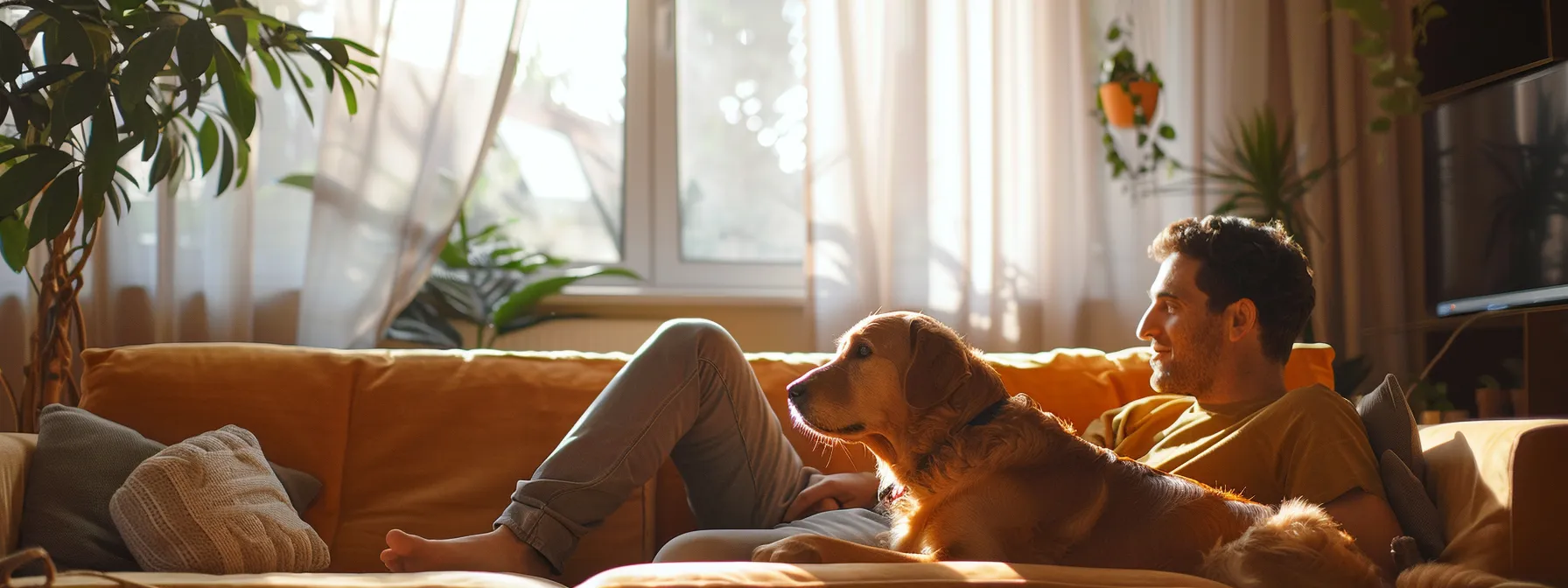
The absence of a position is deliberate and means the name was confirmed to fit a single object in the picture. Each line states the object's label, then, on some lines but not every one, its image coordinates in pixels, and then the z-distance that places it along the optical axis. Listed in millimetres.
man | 1608
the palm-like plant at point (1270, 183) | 3156
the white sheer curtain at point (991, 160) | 3367
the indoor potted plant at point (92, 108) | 2055
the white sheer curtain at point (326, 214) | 2967
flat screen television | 2619
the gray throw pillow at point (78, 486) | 1795
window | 3545
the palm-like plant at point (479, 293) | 3225
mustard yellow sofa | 2078
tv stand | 2629
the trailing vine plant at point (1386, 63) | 2010
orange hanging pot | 3273
